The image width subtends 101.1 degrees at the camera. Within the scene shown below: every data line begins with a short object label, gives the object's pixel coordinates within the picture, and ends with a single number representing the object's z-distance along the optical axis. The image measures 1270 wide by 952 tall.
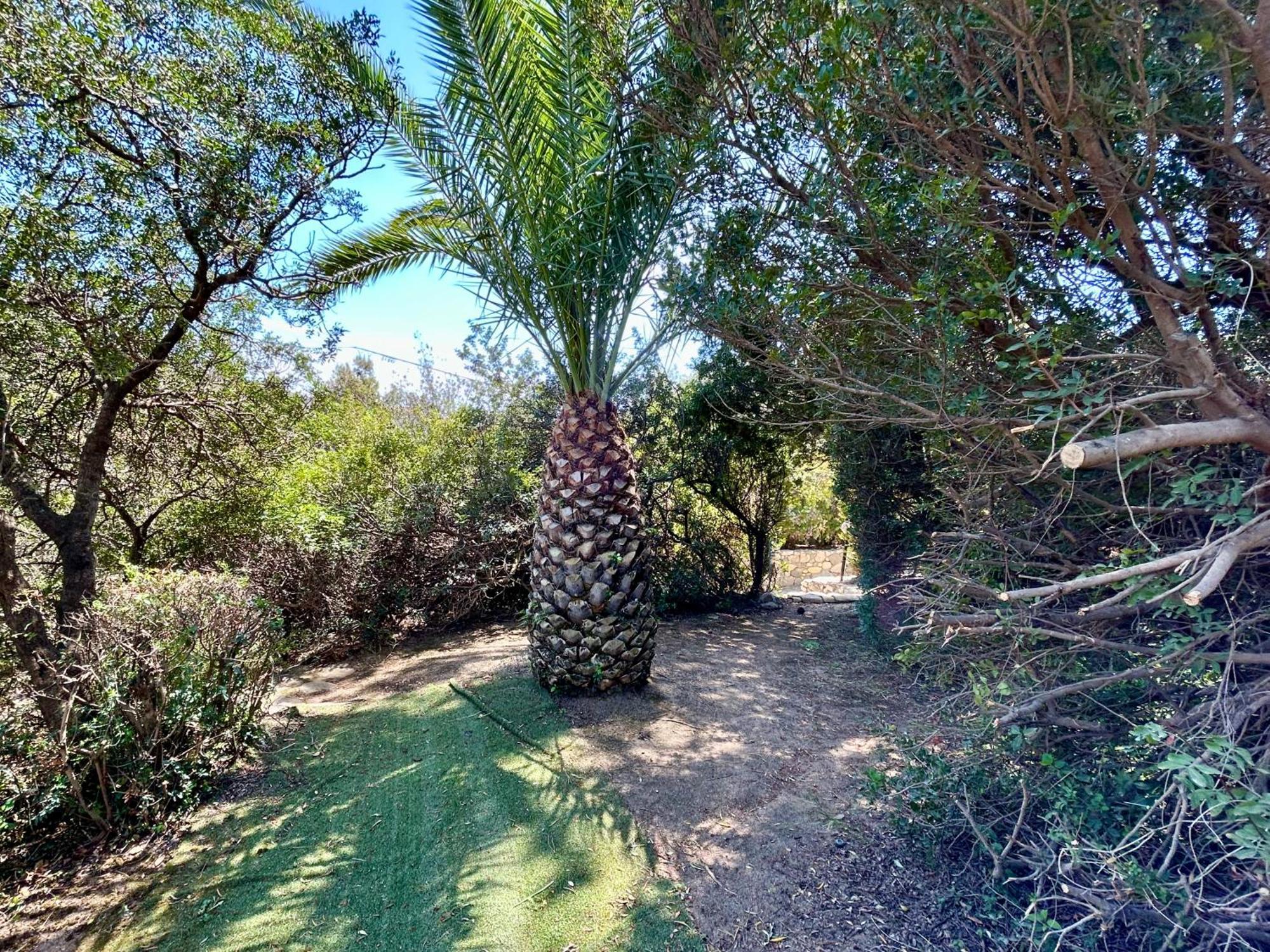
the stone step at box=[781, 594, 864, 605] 8.27
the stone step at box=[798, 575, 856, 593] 9.57
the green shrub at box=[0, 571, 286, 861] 2.41
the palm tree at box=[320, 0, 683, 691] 3.55
